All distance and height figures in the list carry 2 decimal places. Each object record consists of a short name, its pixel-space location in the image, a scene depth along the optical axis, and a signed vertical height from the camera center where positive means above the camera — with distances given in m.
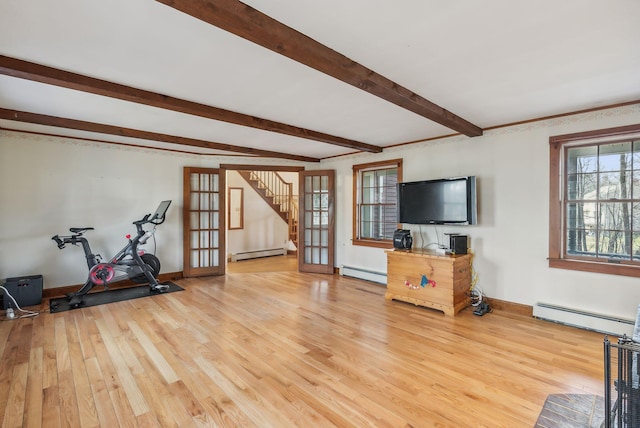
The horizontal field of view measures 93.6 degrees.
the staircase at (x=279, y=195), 8.69 +0.57
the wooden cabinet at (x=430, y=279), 3.78 -0.86
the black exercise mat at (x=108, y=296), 4.06 -1.23
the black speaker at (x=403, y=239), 4.45 -0.37
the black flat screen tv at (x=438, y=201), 4.01 +0.19
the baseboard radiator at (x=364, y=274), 5.25 -1.09
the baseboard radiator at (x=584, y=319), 3.06 -1.13
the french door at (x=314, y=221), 6.21 -0.14
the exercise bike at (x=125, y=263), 4.28 -0.76
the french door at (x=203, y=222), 5.74 -0.15
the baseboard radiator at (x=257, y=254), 7.93 -1.10
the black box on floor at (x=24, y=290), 3.95 -1.03
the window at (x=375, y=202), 5.37 +0.24
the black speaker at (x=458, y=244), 4.02 -0.39
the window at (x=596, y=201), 3.14 +0.15
